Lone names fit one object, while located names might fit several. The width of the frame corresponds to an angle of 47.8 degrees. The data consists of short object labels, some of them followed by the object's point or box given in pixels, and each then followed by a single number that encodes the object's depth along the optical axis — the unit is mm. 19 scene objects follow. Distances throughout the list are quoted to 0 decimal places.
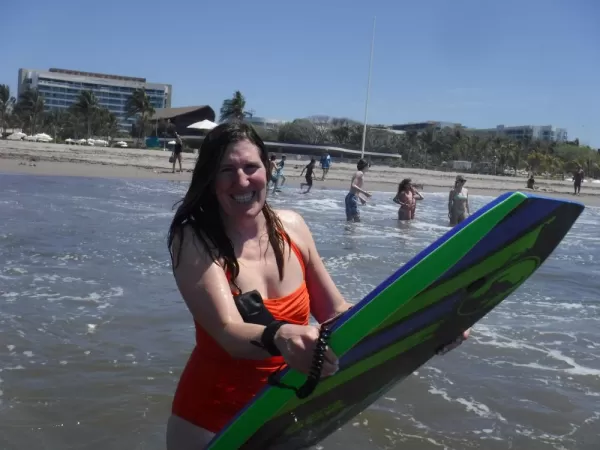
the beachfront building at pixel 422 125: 171250
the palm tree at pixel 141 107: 82625
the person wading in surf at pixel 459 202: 13711
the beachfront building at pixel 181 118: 84581
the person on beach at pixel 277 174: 22222
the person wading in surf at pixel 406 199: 15742
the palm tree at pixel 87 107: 82938
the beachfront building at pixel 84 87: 158250
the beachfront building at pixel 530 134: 194375
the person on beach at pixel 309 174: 24281
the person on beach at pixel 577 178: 36656
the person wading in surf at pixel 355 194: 14453
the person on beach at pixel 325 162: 33219
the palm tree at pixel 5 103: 82938
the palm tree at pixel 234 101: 90450
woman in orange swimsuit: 2057
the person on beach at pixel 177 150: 27944
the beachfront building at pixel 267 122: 130100
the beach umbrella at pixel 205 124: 36481
